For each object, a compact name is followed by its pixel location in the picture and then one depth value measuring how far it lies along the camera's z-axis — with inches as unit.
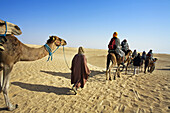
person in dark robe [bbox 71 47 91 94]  203.9
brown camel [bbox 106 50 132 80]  315.6
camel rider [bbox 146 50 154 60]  471.8
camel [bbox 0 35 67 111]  141.7
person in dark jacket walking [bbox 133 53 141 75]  417.6
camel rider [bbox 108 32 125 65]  317.7
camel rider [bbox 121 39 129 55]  409.4
